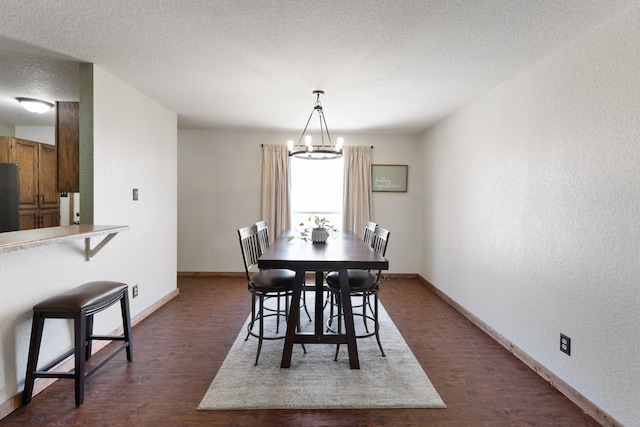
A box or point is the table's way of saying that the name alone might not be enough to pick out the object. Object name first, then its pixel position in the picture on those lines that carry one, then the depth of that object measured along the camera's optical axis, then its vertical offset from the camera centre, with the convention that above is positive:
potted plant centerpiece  3.20 -0.27
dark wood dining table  2.30 -0.43
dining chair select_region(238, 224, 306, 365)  2.63 -0.62
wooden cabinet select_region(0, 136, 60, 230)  4.07 +0.32
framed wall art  5.36 +0.49
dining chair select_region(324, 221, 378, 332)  3.28 -0.32
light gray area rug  2.05 -1.22
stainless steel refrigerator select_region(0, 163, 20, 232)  2.70 +0.06
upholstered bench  1.98 -0.73
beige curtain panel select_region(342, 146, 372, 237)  5.28 +0.36
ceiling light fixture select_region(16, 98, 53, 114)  3.68 +1.15
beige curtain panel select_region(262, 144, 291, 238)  5.25 +0.30
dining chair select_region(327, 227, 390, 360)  2.69 -0.65
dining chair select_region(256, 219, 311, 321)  3.78 -0.35
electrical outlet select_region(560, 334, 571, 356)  2.18 -0.92
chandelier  3.34 +0.58
